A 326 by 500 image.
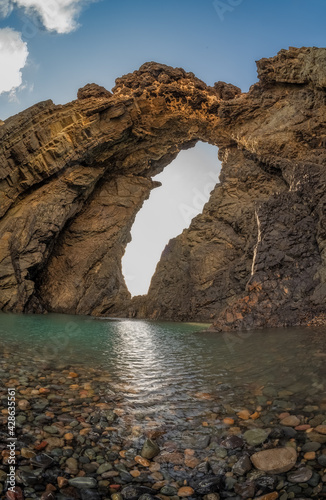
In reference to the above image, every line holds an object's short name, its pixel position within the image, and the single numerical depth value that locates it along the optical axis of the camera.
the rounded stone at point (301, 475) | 2.23
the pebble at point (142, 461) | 2.53
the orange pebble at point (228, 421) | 3.18
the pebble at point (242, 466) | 2.38
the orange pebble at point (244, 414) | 3.29
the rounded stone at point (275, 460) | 2.37
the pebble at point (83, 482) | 2.22
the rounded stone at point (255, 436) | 2.78
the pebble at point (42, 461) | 2.40
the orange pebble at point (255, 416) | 3.27
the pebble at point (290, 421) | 3.04
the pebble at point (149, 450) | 2.64
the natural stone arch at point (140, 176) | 17.97
